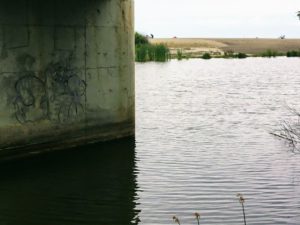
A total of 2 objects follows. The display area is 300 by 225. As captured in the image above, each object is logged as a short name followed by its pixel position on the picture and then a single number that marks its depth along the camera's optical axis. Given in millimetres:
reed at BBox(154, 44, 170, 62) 63566
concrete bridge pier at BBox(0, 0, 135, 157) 13406
